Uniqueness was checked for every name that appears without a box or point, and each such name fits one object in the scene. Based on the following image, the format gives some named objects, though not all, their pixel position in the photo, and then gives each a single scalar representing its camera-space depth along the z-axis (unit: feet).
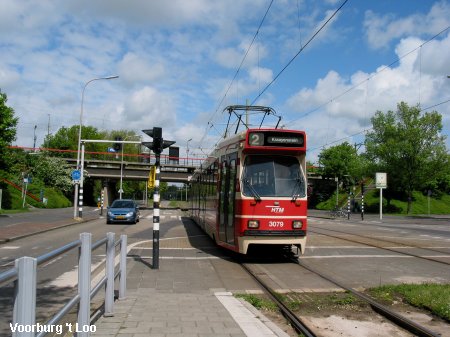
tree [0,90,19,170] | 115.75
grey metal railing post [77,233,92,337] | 16.26
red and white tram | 39.70
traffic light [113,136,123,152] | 118.83
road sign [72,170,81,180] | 103.24
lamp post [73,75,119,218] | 106.42
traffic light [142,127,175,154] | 39.42
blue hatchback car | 98.17
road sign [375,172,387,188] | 153.69
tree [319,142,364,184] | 258.37
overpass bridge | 215.51
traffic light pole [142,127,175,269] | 38.55
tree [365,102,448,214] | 187.93
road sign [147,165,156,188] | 42.24
